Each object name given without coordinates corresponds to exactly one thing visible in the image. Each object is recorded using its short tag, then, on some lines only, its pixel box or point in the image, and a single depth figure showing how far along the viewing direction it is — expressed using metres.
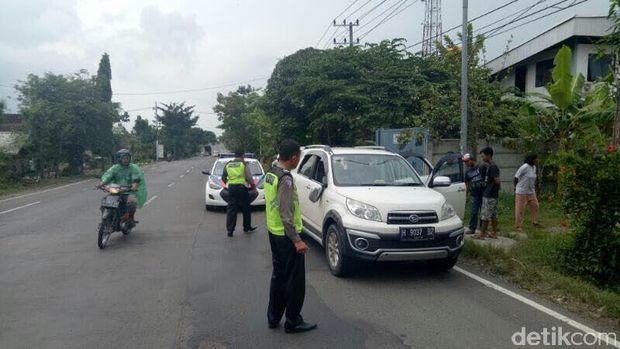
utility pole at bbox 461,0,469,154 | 10.84
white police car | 13.24
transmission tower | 30.73
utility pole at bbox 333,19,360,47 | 28.69
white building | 19.34
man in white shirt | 9.52
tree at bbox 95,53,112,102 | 44.00
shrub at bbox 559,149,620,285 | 6.00
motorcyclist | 9.18
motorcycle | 8.45
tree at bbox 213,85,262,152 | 50.44
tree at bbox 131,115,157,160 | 67.31
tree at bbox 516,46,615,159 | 11.45
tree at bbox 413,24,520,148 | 13.09
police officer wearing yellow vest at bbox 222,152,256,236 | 9.66
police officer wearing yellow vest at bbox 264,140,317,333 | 4.59
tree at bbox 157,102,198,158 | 83.38
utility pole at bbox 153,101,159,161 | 74.44
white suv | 6.01
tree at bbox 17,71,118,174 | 28.23
